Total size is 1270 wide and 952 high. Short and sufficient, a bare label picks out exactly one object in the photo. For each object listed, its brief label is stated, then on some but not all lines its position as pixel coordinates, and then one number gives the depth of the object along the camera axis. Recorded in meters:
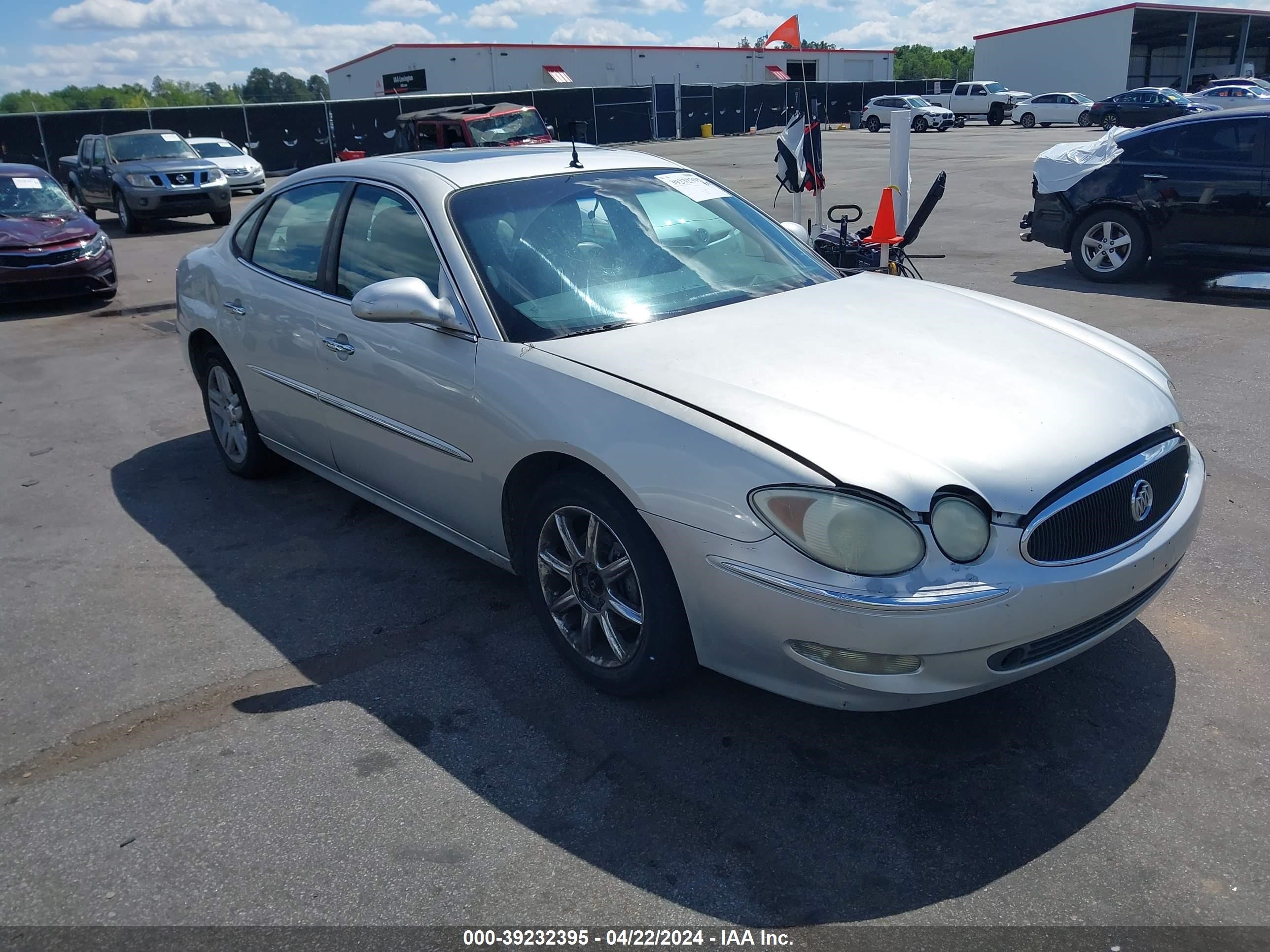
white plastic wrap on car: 9.99
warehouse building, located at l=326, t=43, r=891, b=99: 57.53
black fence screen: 29.45
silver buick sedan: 2.65
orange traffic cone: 8.54
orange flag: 9.72
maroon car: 10.93
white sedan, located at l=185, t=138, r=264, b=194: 23.03
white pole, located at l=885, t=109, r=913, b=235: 9.81
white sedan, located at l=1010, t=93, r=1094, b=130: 43.62
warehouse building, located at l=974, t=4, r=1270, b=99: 56.09
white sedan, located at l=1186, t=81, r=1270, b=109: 35.34
